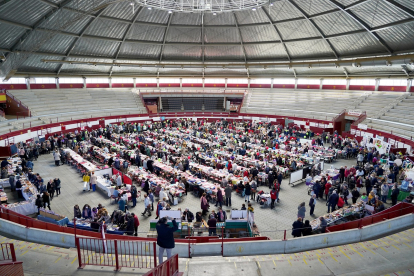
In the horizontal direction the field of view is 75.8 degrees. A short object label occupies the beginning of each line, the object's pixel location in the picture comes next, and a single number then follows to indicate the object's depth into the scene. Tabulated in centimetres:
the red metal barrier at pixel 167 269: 622
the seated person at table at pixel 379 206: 1306
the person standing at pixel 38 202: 1395
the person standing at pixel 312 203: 1467
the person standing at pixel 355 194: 1520
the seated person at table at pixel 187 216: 1290
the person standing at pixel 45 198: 1441
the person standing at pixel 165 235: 735
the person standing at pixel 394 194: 1514
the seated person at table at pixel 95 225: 1144
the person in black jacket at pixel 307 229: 1132
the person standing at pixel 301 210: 1328
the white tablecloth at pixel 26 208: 1357
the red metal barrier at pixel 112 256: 831
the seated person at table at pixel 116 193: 1608
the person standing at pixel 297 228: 1121
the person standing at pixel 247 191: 1605
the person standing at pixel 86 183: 1772
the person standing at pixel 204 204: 1448
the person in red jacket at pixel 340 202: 1459
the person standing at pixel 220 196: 1558
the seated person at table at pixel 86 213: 1298
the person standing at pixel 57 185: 1695
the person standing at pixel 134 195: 1549
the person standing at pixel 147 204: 1456
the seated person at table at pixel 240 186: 1728
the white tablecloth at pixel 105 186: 1648
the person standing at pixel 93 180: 1783
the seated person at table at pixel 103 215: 1222
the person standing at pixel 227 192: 1568
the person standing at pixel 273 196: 1545
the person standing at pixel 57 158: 2303
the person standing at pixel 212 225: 1173
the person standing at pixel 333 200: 1457
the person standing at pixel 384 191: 1561
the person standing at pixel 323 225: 1201
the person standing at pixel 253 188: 1683
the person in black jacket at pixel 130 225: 1163
